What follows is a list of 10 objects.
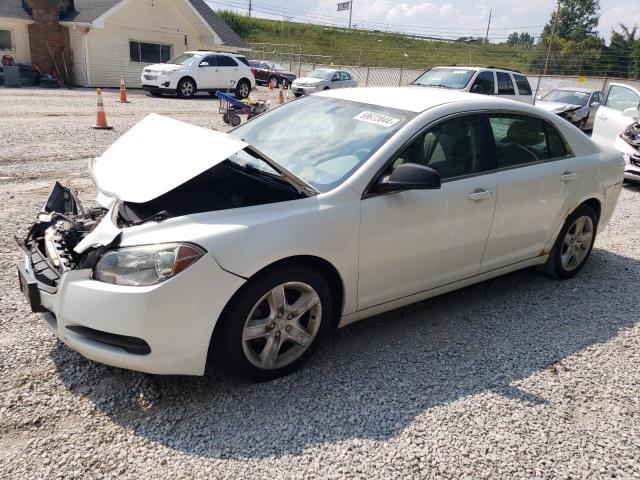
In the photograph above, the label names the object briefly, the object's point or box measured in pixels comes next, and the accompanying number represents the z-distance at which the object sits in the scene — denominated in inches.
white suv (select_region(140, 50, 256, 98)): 780.6
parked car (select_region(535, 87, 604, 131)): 578.9
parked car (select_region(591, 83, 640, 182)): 350.9
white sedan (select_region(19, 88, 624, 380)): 103.7
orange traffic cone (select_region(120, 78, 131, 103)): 699.0
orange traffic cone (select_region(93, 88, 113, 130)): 457.4
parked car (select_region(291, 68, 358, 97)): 890.1
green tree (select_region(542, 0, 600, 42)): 2394.2
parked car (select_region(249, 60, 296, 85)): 1188.5
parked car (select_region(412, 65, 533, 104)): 486.3
